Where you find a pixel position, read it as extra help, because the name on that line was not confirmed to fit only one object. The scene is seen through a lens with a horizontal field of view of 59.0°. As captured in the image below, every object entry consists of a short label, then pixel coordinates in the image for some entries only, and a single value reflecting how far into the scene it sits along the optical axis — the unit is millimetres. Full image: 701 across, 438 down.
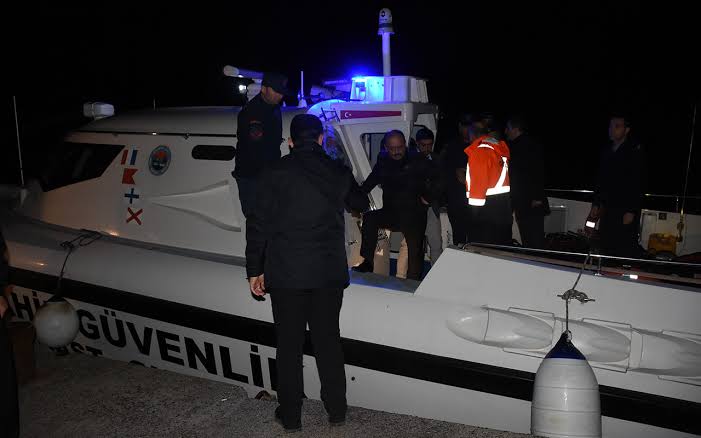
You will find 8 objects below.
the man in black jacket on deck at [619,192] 4559
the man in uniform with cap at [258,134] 3838
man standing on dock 2801
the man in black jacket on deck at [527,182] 4652
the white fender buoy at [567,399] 2602
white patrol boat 2863
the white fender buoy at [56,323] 3861
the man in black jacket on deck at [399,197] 4297
